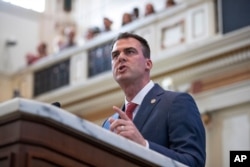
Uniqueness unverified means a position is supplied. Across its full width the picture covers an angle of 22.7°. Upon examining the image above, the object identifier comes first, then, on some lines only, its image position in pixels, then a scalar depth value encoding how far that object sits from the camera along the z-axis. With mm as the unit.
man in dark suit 2205
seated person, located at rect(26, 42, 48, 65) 13291
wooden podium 1605
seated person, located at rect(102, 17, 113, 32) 11871
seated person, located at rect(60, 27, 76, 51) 12620
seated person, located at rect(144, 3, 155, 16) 11000
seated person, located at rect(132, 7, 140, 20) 11375
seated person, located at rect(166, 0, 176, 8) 10672
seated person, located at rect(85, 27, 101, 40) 12211
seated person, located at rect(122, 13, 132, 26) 11422
